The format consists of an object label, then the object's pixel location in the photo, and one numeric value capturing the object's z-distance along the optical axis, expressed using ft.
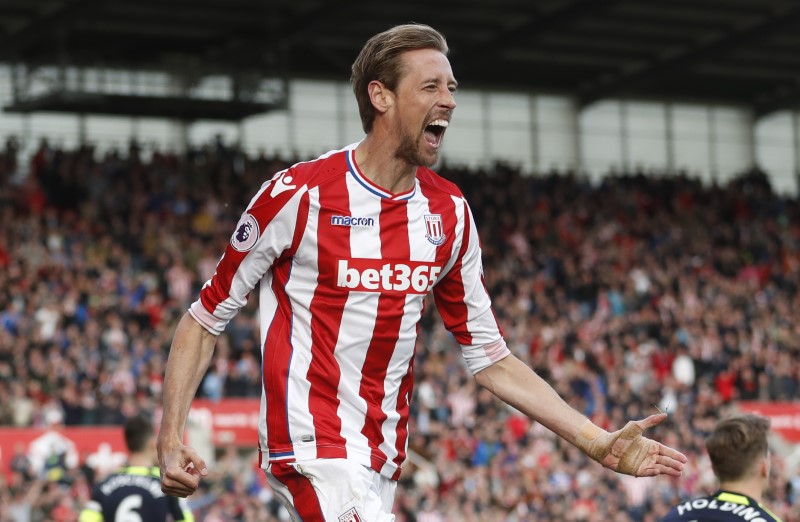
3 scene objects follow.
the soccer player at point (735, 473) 38.04
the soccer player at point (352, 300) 26.89
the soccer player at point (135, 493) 55.01
